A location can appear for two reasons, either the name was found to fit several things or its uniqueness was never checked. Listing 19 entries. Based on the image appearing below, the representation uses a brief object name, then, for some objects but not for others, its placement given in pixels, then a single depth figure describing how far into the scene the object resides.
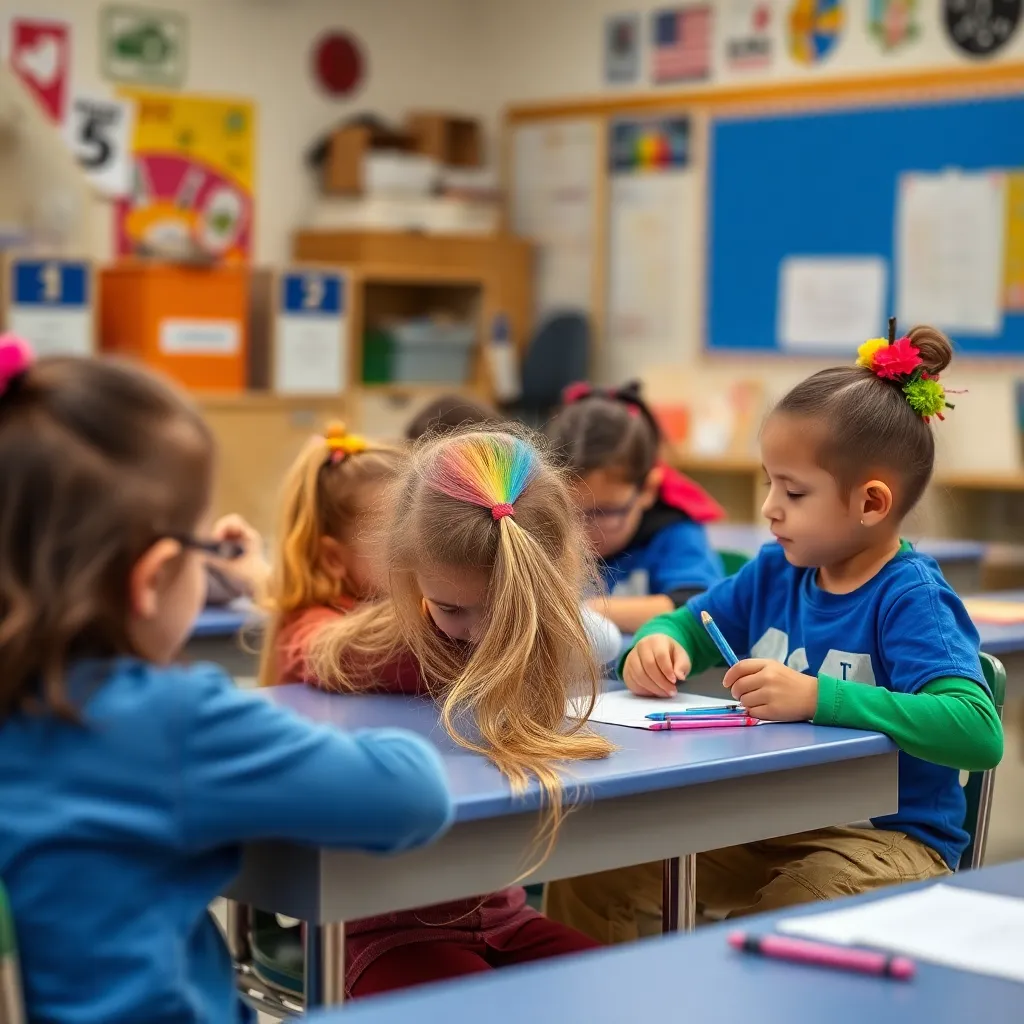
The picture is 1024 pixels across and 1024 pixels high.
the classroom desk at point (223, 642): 2.99
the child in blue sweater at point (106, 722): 1.23
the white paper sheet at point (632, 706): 1.94
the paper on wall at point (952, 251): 5.57
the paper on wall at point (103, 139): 5.98
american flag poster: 6.36
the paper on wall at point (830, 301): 5.91
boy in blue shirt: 1.99
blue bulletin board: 5.61
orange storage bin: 5.48
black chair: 6.66
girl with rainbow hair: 1.81
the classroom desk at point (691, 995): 1.15
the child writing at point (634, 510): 3.06
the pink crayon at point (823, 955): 1.24
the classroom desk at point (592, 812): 1.51
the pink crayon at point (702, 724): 1.92
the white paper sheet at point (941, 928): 1.28
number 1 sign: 5.14
